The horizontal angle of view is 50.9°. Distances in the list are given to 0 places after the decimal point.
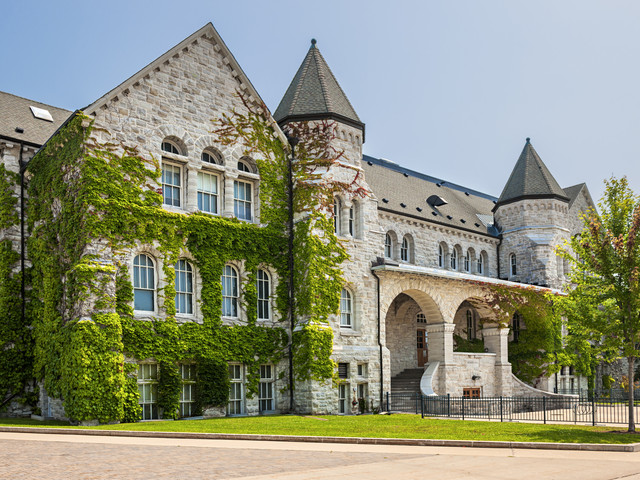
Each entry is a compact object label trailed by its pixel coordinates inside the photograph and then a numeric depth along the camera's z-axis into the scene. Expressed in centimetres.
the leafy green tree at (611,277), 2131
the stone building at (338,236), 2402
